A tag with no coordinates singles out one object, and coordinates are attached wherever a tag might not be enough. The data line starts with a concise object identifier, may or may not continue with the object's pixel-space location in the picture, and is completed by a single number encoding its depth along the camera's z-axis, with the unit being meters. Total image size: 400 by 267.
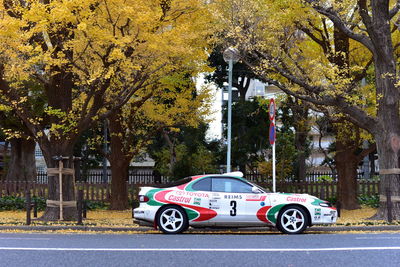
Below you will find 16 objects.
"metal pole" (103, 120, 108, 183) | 38.75
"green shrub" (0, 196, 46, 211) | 23.59
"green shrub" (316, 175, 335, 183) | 34.56
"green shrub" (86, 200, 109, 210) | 23.98
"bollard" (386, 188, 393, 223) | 15.12
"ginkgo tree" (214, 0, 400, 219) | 16.23
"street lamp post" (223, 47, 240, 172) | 16.86
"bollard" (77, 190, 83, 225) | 14.88
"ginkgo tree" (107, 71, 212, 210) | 21.45
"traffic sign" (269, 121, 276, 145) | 15.40
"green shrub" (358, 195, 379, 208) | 24.10
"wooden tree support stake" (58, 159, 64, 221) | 16.42
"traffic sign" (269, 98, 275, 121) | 15.79
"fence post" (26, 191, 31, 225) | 15.08
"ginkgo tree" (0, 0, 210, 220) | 14.78
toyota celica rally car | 12.88
